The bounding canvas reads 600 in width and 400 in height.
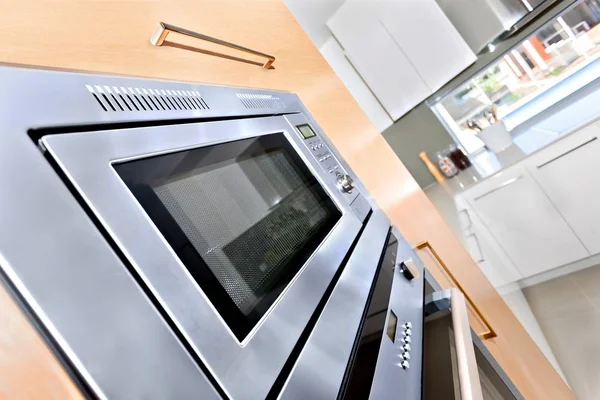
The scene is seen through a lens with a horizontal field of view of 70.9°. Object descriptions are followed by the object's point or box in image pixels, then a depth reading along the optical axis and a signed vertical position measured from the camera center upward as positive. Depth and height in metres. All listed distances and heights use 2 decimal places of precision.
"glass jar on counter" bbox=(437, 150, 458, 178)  3.17 -0.44
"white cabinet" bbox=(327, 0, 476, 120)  2.67 +0.41
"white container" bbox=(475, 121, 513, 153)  2.84 -0.45
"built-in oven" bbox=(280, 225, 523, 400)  0.50 -0.26
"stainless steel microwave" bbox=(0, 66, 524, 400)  0.29 +0.03
